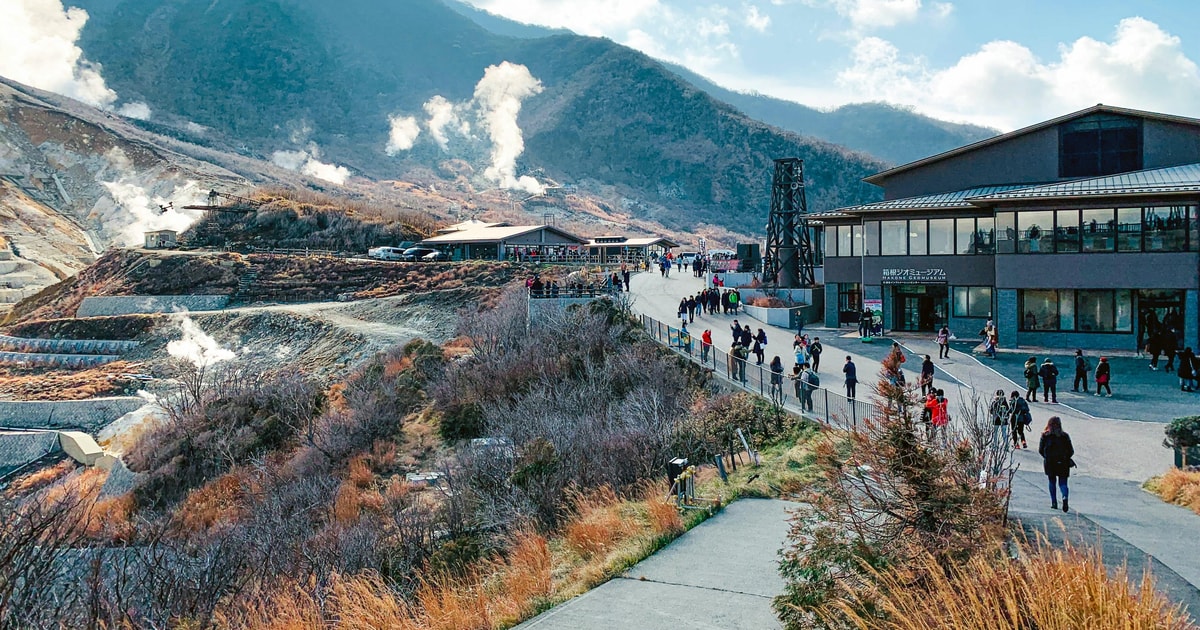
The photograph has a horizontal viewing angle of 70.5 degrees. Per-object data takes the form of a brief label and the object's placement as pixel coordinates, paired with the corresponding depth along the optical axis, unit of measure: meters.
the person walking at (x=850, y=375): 19.78
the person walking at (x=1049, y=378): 19.69
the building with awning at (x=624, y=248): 69.01
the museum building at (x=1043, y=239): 26.91
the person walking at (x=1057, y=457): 11.37
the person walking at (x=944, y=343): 26.20
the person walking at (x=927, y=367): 19.39
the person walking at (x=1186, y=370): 21.02
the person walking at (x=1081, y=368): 21.09
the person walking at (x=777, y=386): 20.36
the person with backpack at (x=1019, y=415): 15.68
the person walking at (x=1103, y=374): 20.73
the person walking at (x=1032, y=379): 19.81
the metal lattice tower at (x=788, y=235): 43.69
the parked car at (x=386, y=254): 67.88
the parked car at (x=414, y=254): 66.88
